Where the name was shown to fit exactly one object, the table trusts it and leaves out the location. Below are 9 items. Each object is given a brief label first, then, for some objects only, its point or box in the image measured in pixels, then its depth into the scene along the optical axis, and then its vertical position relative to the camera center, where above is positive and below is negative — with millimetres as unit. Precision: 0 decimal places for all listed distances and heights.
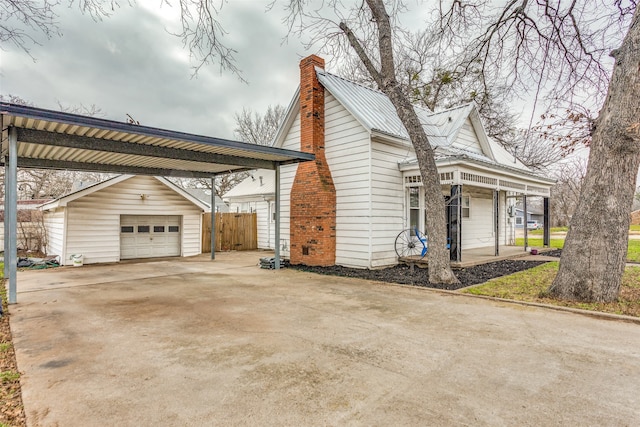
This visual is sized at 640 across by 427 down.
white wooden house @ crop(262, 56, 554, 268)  9742 +1294
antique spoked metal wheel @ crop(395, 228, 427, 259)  10438 -702
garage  11742 -61
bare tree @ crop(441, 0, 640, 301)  5742 +3173
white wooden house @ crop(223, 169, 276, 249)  16531 +989
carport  6090 +1669
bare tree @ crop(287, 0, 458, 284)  7633 +1672
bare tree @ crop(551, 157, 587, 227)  25947 +3181
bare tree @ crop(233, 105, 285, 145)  30875 +8545
